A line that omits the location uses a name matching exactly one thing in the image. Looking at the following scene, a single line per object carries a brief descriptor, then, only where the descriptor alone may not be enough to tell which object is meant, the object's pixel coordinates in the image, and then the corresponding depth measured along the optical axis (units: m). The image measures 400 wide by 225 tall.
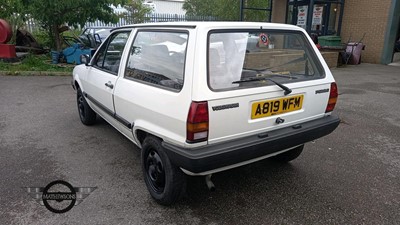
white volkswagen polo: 2.30
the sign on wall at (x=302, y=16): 13.62
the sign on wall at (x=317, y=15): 13.02
